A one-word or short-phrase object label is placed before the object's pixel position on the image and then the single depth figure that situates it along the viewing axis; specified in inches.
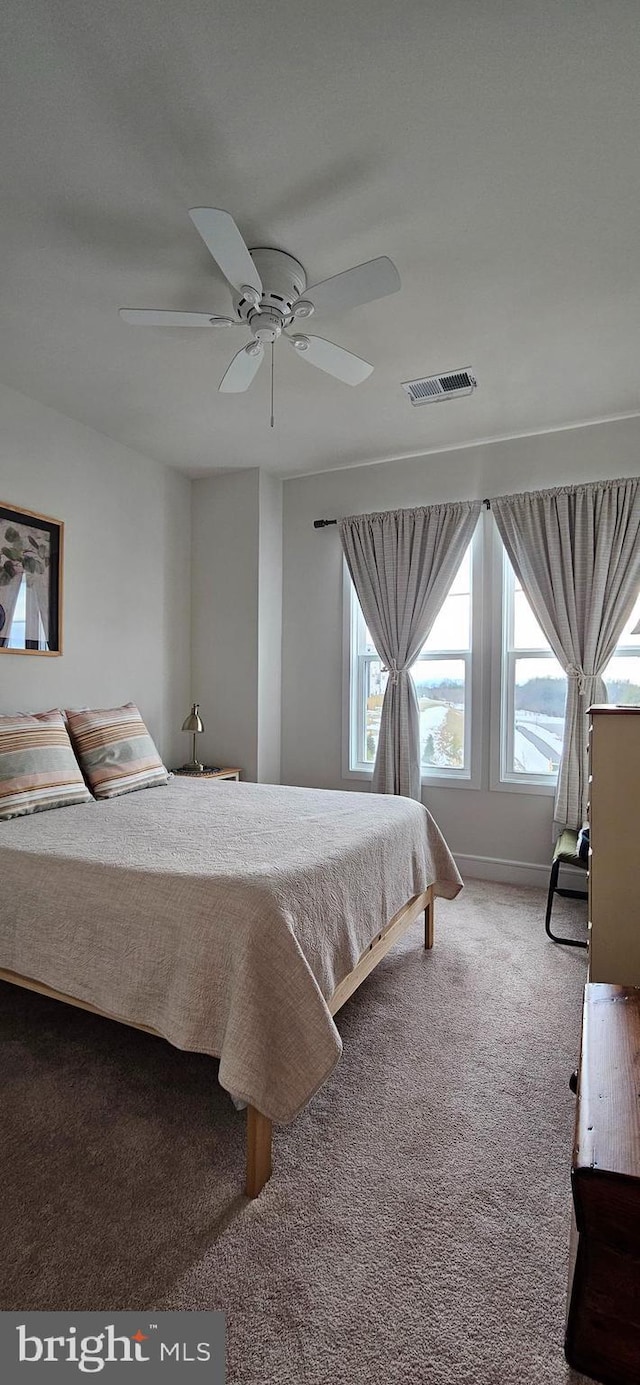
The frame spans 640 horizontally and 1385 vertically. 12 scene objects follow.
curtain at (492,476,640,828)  135.5
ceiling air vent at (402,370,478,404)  121.0
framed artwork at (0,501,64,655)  126.3
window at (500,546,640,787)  148.7
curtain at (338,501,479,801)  156.0
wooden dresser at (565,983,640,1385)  38.5
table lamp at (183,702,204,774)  159.9
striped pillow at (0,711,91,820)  101.8
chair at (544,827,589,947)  116.1
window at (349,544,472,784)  159.3
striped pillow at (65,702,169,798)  121.0
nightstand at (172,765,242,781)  159.6
